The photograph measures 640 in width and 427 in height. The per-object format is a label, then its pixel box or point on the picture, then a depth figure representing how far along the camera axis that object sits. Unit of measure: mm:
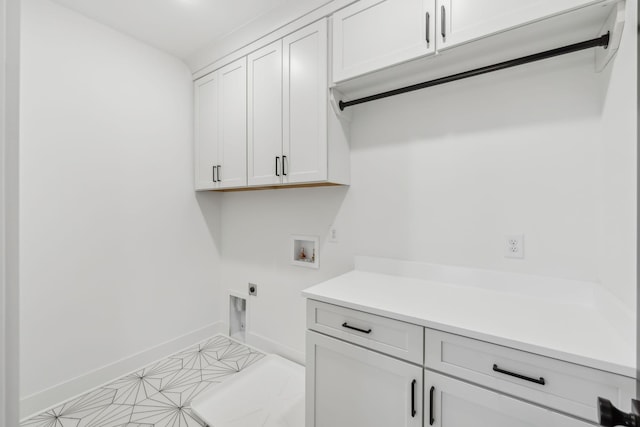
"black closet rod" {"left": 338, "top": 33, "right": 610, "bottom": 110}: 1108
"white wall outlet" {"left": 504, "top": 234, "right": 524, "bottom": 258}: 1371
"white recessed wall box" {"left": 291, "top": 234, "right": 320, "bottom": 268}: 2098
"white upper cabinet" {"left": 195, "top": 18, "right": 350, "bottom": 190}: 1728
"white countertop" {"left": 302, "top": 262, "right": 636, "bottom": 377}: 862
